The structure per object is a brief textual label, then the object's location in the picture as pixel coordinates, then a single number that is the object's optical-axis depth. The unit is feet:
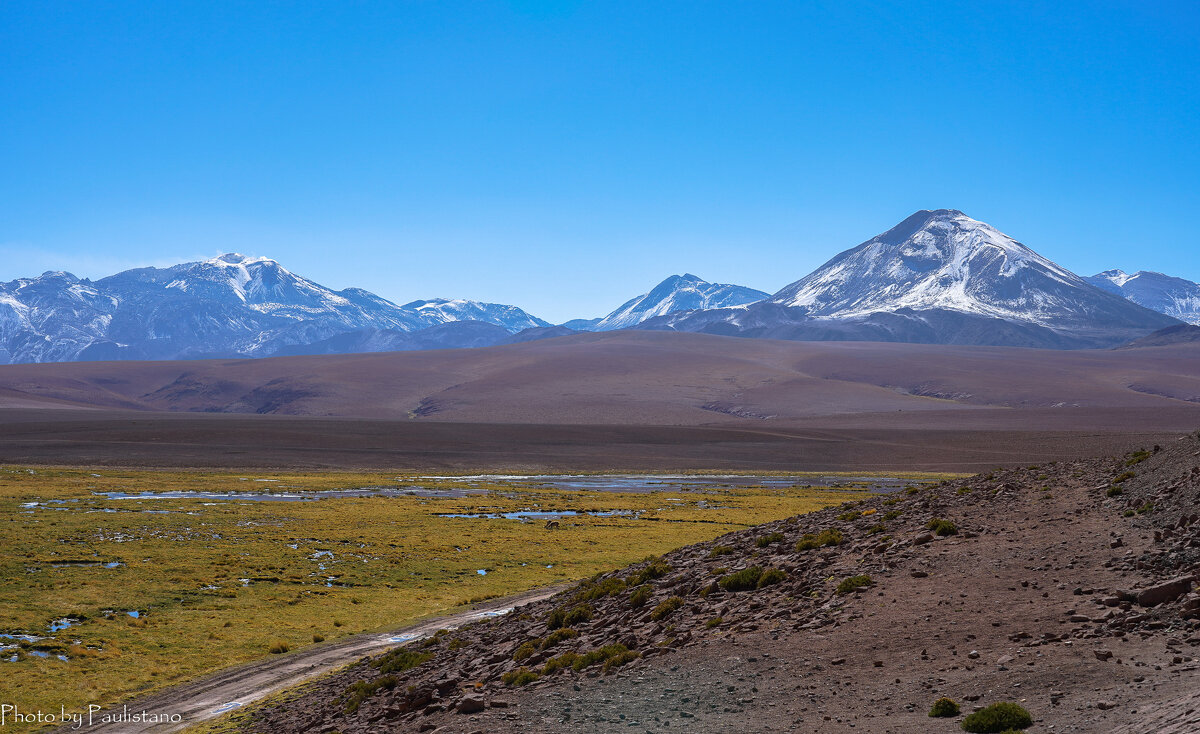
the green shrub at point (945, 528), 76.18
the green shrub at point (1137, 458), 88.36
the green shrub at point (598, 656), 62.80
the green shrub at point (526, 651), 69.82
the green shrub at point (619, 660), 61.26
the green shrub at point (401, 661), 77.05
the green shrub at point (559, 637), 71.87
